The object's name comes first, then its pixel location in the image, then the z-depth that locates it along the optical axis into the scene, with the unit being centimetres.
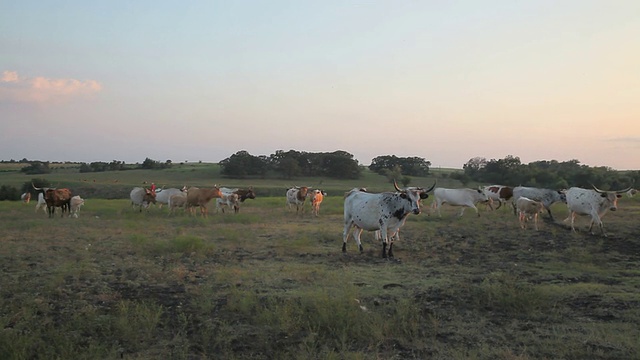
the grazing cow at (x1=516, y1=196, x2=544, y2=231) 1805
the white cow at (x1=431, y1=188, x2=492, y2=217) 2380
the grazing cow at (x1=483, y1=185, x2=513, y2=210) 2614
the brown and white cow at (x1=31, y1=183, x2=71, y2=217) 2294
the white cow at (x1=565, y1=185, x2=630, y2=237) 1733
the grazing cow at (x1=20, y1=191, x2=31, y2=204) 3400
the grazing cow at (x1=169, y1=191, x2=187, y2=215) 2405
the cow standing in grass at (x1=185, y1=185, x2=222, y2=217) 2364
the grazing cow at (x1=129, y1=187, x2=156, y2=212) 2573
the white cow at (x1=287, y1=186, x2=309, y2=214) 2686
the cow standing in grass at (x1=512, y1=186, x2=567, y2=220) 2278
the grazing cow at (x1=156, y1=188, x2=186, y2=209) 2600
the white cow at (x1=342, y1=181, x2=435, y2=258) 1262
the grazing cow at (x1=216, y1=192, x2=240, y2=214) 2591
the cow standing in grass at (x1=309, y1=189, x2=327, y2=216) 2532
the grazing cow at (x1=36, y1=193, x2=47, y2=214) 2578
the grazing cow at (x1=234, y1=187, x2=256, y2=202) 2919
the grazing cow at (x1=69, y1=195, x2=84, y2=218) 2409
